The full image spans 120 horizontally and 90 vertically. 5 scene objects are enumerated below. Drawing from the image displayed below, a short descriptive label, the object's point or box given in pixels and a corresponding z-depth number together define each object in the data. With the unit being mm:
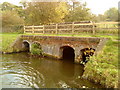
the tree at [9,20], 28359
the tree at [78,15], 25500
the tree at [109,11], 31177
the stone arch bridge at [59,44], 9315
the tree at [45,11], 18953
